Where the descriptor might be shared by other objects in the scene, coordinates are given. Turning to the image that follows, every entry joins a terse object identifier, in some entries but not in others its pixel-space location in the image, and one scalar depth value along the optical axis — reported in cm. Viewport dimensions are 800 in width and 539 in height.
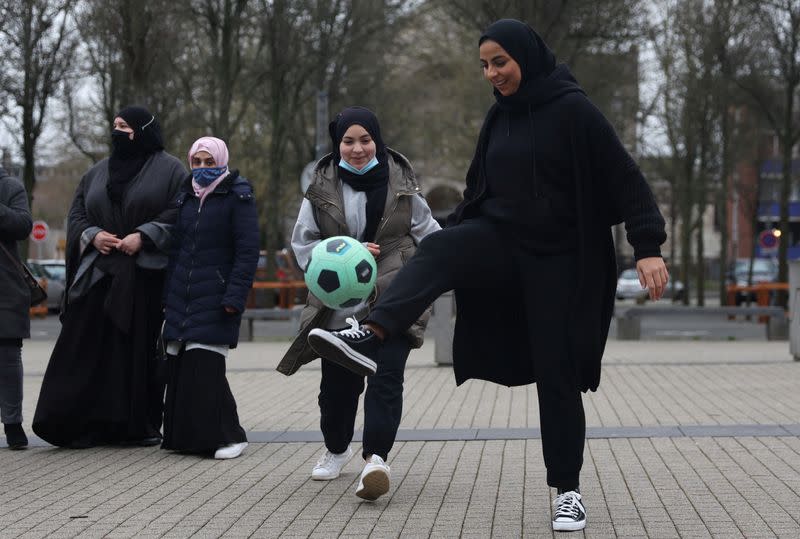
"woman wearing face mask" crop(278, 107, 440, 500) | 688
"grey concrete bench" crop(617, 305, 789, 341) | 2134
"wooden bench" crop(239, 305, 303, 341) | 2092
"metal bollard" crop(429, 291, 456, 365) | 1548
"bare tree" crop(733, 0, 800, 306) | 2981
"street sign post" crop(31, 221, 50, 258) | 3725
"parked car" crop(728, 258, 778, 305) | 4388
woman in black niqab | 854
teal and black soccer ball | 627
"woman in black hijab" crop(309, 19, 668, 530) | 566
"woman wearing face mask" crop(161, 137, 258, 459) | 809
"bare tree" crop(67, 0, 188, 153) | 2422
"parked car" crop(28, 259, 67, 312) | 3658
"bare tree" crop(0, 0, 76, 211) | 3022
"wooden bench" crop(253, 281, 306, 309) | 2908
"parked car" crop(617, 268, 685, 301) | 5210
